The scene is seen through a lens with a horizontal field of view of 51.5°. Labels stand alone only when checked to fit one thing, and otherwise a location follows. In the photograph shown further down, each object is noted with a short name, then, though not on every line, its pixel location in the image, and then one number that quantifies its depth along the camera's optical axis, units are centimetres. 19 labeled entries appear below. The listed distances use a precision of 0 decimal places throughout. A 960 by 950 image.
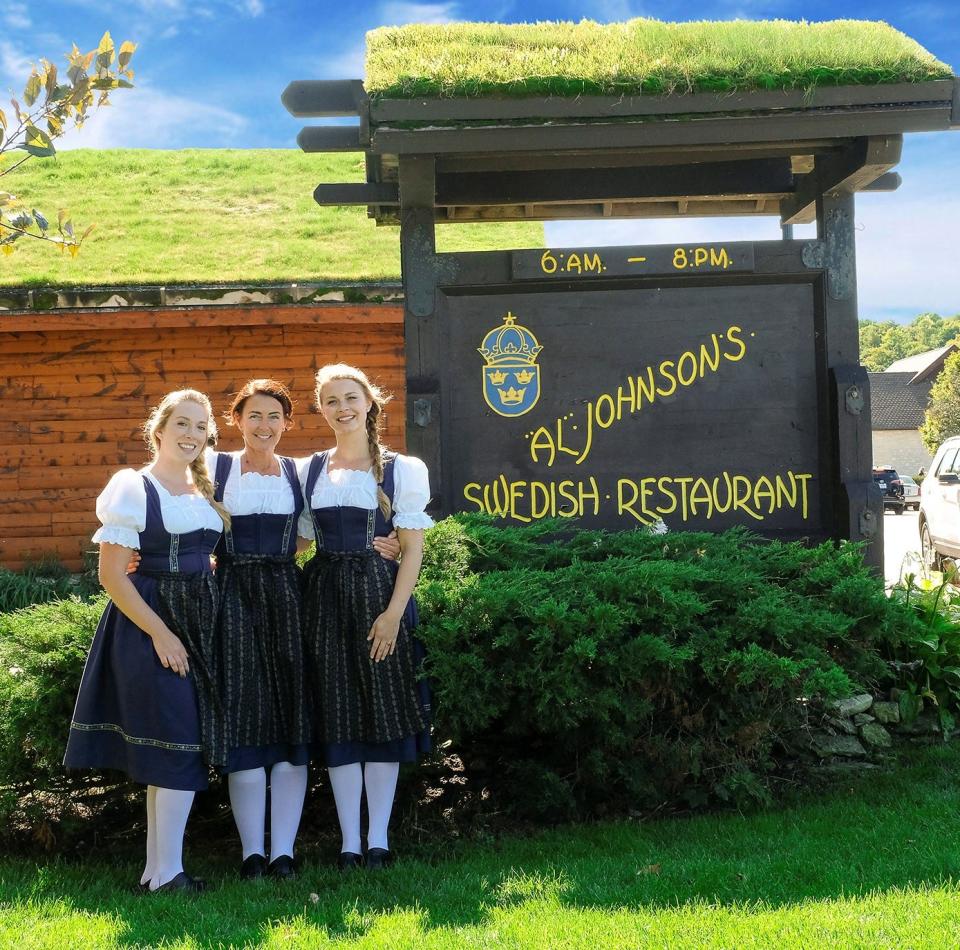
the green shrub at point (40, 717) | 364
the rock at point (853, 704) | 457
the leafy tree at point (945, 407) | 3397
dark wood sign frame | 457
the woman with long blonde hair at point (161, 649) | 336
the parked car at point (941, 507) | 1215
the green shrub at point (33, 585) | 863
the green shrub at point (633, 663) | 358
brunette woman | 354
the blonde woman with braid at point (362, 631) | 356
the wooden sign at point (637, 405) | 493
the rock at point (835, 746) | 442
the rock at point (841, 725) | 453
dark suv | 3121
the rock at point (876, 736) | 450
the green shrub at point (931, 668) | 458
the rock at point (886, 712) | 460
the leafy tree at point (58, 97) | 332
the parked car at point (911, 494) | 3316
